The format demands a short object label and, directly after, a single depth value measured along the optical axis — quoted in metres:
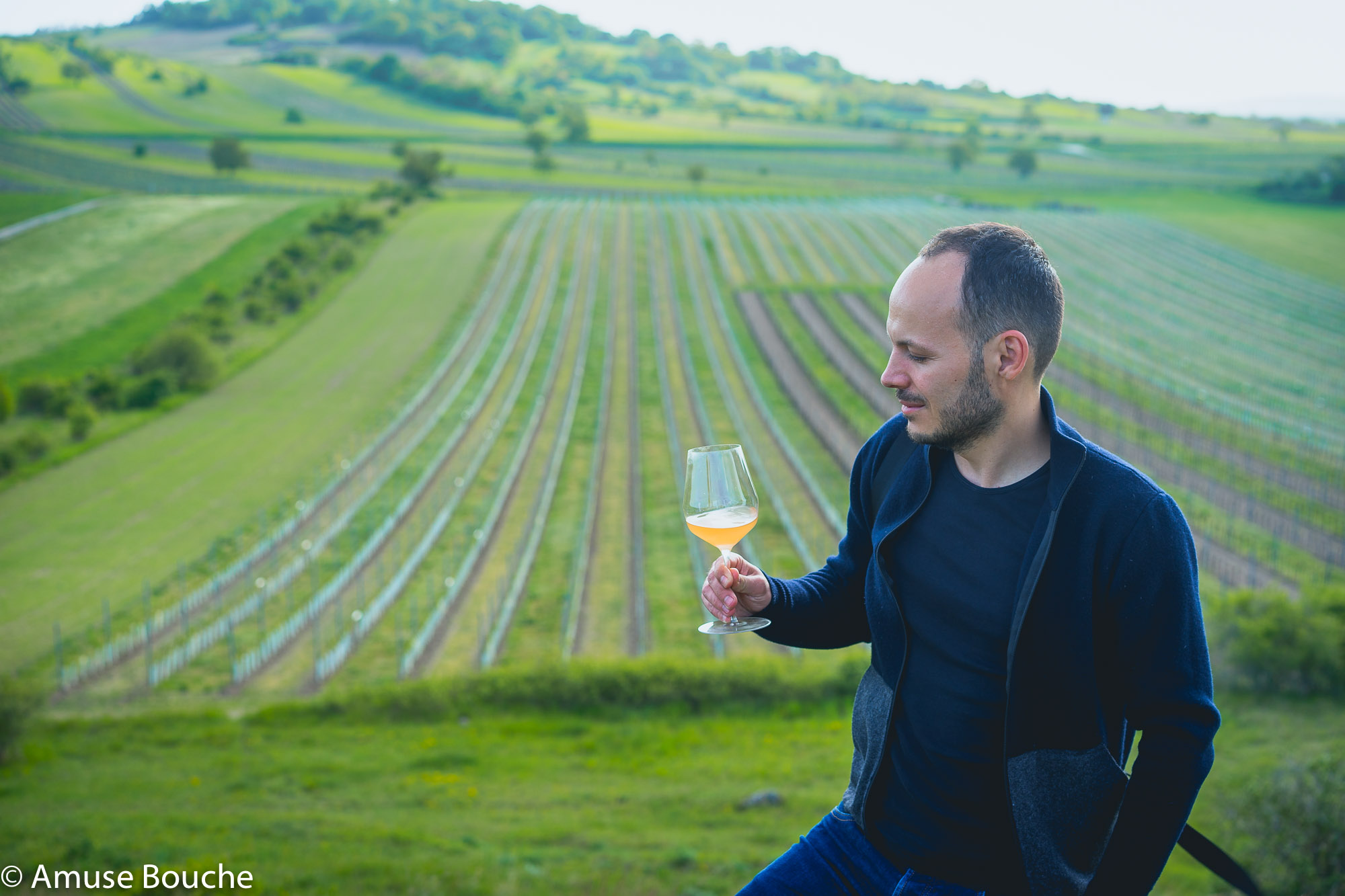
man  2.47
